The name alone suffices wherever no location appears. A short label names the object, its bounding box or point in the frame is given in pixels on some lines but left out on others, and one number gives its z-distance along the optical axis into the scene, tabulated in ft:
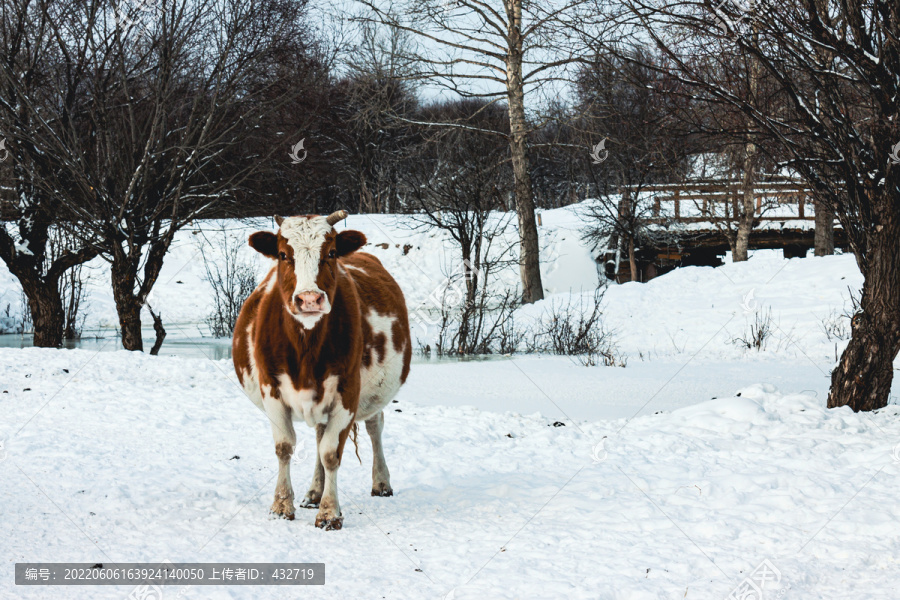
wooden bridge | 83.61
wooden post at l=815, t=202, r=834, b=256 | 76.38
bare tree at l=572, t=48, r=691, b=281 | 66.18
